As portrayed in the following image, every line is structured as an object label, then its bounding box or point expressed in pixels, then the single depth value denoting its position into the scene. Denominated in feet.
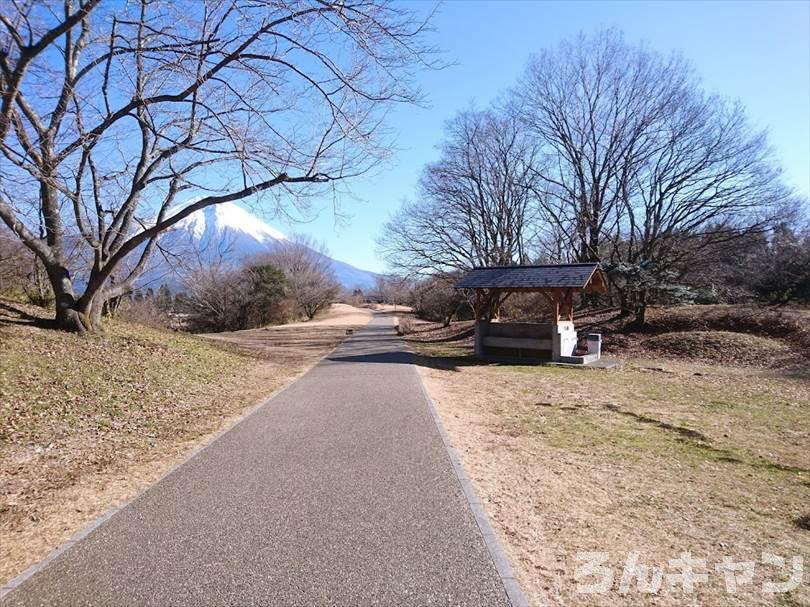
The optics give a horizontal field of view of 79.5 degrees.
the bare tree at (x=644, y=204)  72.64
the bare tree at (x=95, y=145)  23.20
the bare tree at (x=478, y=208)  88.94
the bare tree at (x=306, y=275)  164.96
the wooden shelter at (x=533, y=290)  53.78
